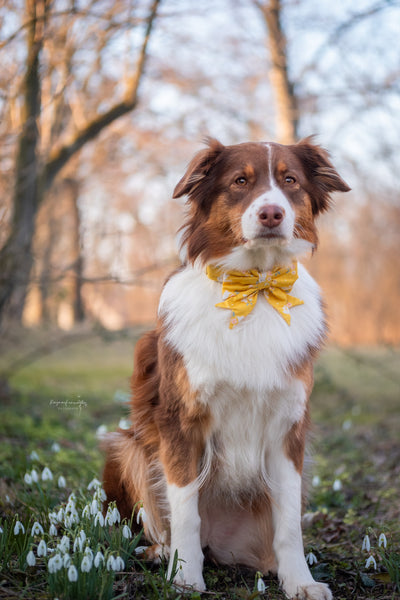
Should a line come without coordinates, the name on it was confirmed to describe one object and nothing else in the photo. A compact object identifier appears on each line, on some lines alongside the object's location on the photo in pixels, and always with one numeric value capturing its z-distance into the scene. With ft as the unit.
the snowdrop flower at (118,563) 7.96
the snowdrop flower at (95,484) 10.60
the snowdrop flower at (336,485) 13.00
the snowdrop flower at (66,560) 7.51
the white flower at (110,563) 7.66
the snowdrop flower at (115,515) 9.18
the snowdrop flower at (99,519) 8.84
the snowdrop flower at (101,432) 11.80
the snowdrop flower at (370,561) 9.22
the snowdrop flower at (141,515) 9.64
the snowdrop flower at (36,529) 9.04
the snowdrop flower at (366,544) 9.32
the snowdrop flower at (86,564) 7.38
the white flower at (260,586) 8.18
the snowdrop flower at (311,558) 9.57
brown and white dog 8.85
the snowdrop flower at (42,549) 8.14
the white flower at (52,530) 9.05
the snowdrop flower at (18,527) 8.93
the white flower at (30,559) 8.01
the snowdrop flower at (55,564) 7.48
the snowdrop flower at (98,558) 7.55
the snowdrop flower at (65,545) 7.78
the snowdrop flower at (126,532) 8.71
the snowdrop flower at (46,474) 11.18
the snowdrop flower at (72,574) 7.28
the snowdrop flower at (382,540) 9.41
